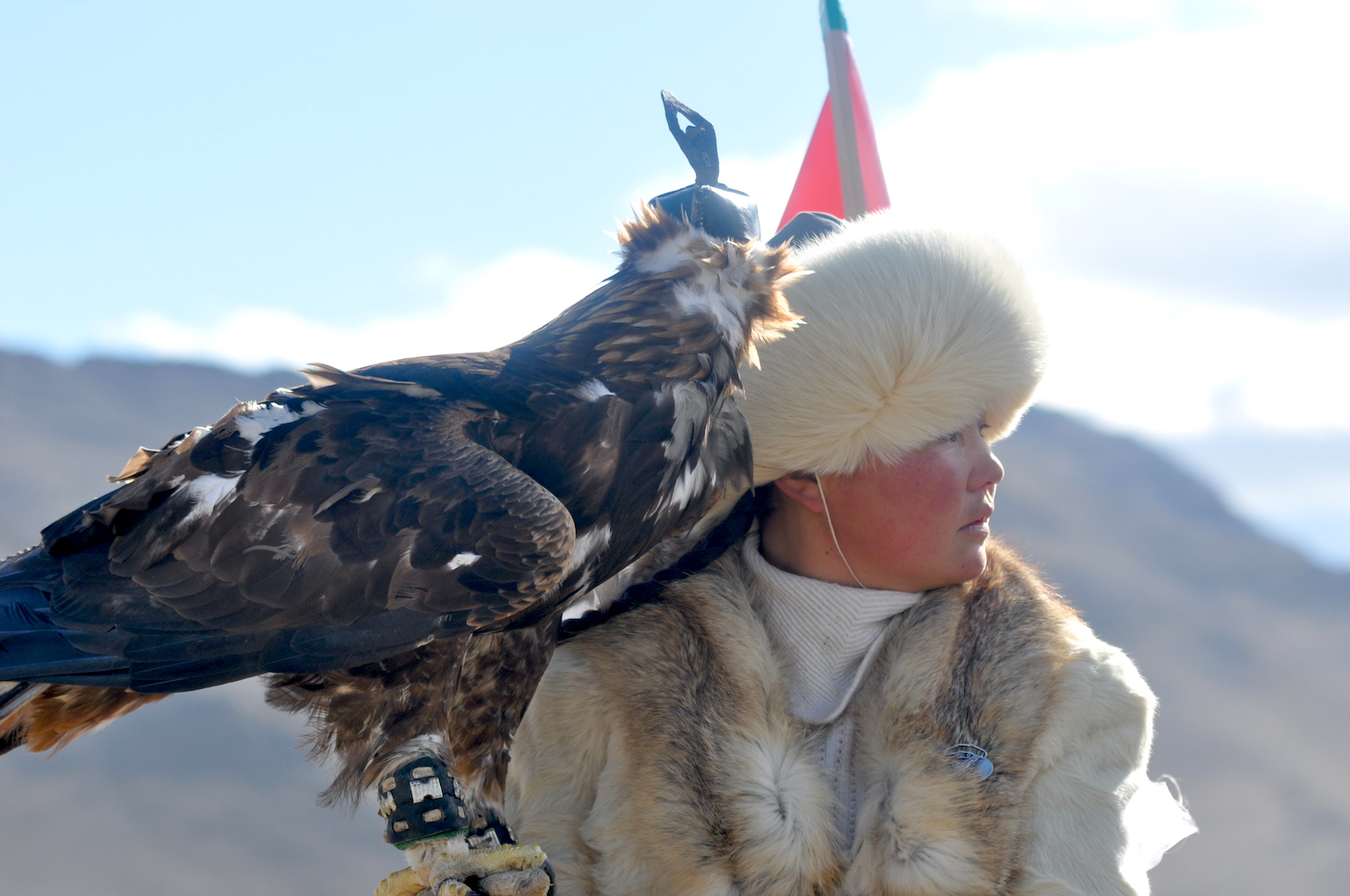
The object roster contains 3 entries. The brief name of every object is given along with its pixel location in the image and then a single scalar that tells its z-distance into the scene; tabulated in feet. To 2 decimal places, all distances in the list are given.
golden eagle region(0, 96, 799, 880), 12.62
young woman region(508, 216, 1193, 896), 13.00
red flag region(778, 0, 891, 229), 14.62
